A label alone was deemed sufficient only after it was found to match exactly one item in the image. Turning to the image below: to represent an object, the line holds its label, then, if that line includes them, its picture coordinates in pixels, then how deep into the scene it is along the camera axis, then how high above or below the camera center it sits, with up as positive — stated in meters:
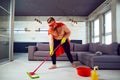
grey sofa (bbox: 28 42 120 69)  1.90 -0.38
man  1.92 +0.12
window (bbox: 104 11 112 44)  3.73 +0.60
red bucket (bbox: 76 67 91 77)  1.40 -0.53
